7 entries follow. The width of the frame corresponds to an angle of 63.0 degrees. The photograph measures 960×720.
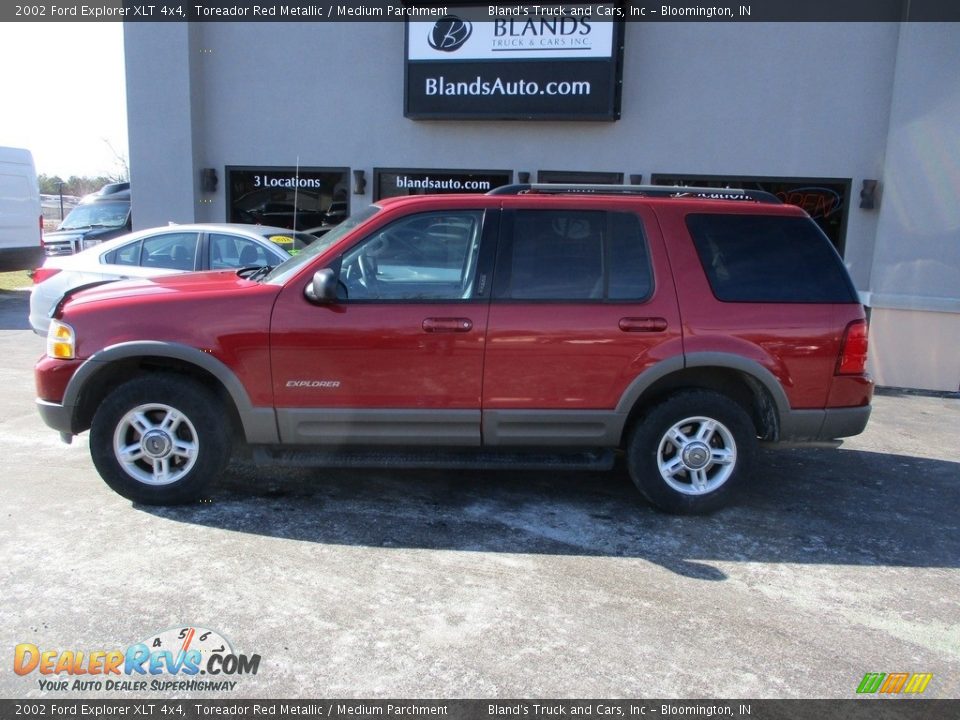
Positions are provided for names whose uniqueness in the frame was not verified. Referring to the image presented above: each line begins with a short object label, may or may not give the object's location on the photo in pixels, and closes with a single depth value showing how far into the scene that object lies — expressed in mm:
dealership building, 9023
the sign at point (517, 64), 9758
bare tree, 37550
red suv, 4574
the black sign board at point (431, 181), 10492
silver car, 7734
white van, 15469
